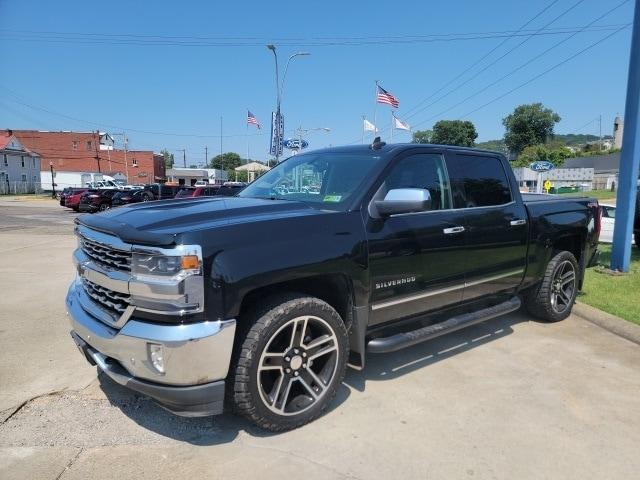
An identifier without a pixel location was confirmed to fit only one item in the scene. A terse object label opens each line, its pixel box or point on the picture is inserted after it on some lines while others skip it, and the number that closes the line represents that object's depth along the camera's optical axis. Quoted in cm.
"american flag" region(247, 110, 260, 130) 3169
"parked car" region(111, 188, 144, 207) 2962
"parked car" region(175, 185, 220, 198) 2378
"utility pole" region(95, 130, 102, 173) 8022
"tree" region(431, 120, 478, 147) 11975
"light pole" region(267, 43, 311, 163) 2636
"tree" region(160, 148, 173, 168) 15819
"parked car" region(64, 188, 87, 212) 3152
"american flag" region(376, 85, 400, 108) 2535
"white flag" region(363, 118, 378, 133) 2977
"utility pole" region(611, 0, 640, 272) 774
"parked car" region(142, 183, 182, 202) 3143
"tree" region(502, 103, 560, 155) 11250
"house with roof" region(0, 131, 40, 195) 6344
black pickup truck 281
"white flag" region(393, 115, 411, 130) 2603
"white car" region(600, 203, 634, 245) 1065
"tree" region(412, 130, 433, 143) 12062
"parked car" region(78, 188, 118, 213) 3006
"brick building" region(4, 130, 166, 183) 8038
